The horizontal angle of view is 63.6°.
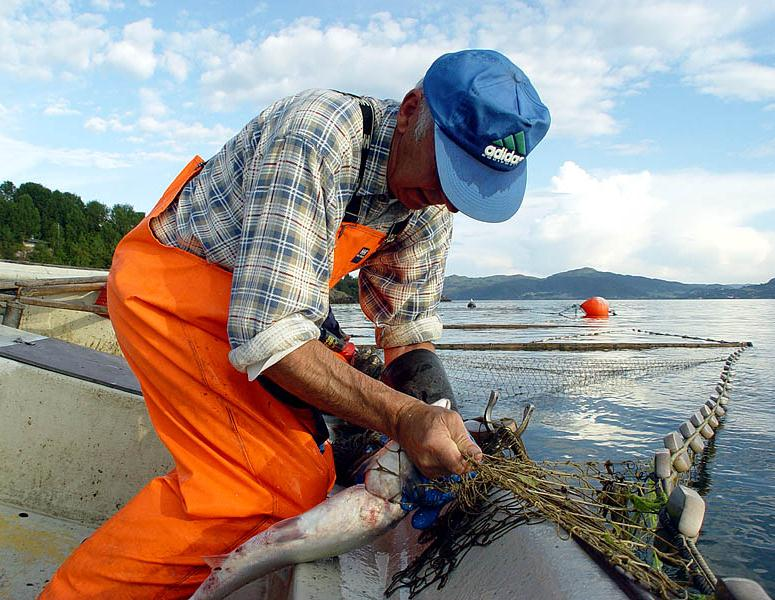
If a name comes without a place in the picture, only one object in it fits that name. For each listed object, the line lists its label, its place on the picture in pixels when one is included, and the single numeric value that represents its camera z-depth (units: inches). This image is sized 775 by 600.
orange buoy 1502.2
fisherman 73.2
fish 75.9
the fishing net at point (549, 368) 344.5
